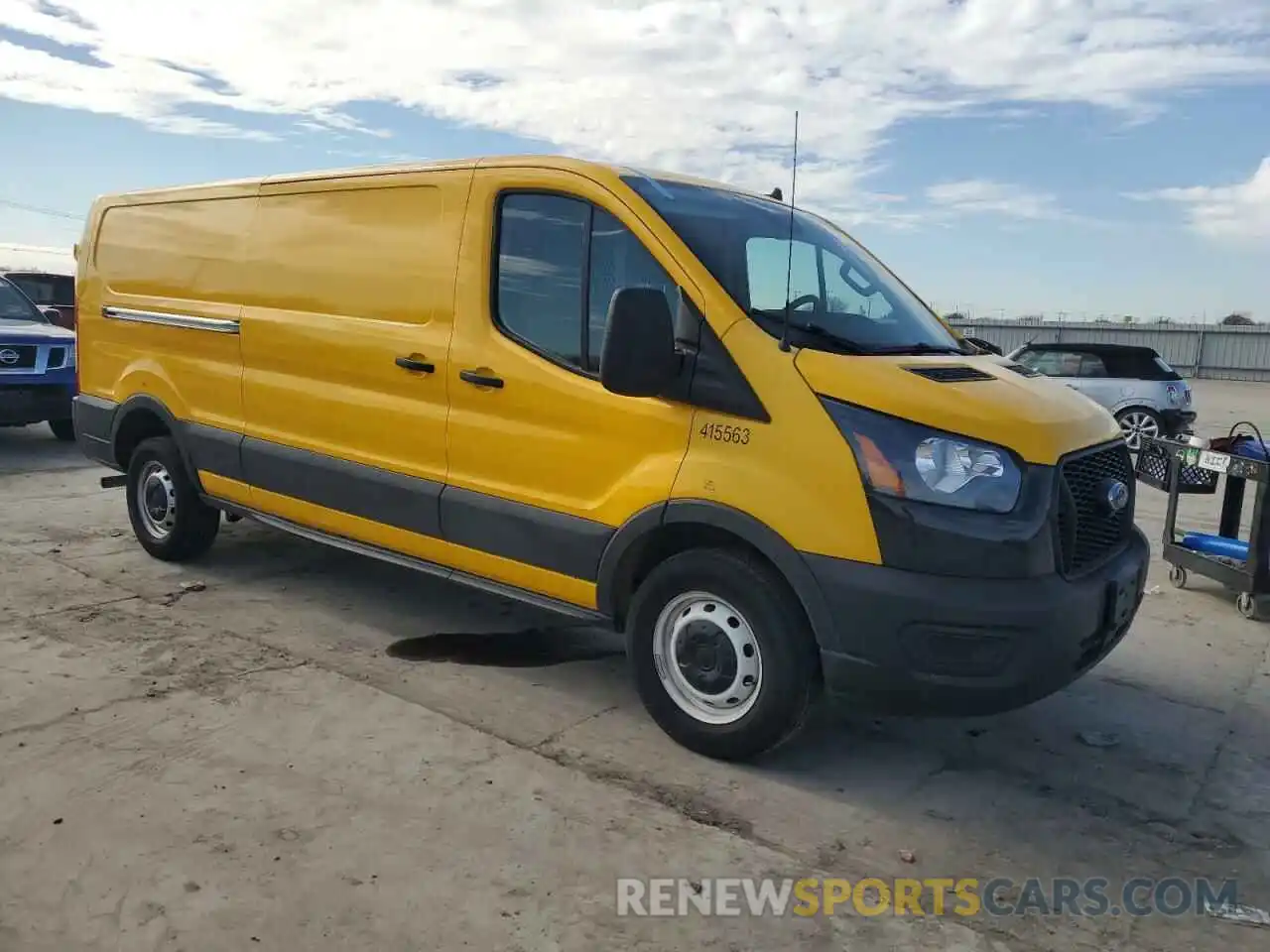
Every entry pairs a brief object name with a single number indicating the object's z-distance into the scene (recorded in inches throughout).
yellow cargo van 129.8
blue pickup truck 390.3
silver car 538.9
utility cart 230.5
